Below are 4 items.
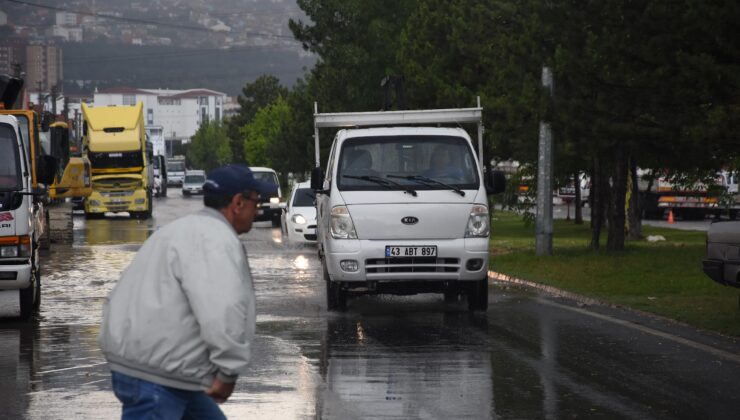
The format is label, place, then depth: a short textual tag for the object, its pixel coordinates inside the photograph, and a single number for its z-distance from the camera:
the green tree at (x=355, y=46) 51.12
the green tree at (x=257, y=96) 129.50
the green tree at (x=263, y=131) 103.95
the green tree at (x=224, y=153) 186.75
